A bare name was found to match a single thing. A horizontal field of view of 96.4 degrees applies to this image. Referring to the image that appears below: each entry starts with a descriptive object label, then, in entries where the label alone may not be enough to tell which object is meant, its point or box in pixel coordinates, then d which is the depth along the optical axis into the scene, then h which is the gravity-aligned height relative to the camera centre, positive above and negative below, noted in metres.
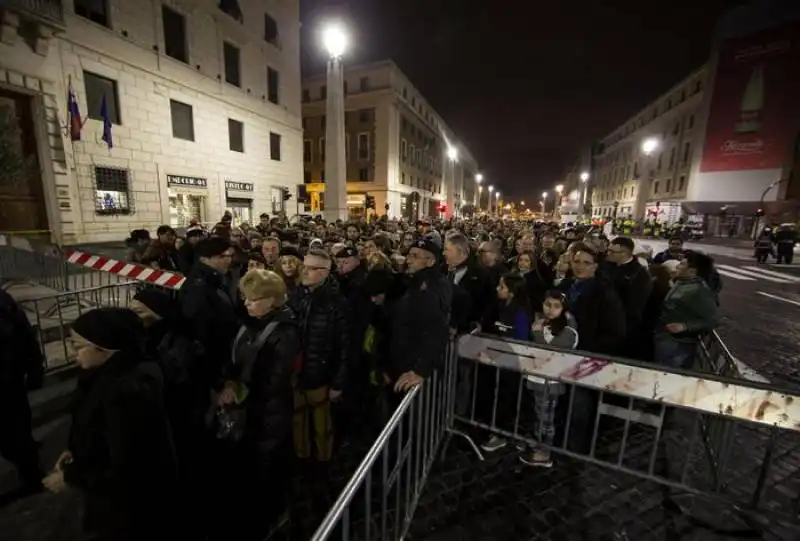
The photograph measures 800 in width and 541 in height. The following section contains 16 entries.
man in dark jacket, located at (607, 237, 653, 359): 4.40 -0.82
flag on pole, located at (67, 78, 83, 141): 12.39 +2.77
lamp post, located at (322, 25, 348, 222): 16.75 +2.63
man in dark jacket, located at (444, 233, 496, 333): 3.85 -0.90
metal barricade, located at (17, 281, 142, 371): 5.22 -2.20
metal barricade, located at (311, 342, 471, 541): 1.79 -1.93
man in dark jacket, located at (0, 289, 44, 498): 2.81 -1.53
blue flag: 13.16 +2.82
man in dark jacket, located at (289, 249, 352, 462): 3.06 -1.12
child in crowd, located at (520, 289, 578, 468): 3.48 -1.64
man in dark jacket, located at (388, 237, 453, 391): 2.86 -0.91
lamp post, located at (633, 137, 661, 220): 44.23 +2.47
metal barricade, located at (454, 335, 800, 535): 2.66 -2.09
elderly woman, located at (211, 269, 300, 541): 2.58 -1.51
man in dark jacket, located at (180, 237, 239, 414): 2.98 -0.90
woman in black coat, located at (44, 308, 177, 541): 1.60 -1.08
